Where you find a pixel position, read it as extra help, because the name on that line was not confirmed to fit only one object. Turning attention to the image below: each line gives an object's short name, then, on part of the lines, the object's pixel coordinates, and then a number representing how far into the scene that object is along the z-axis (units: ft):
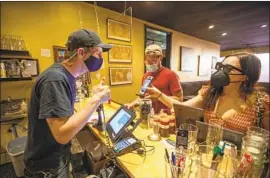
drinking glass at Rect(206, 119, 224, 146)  2.67
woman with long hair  3.22
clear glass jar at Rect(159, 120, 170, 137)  3.46
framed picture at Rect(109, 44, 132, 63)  9.66
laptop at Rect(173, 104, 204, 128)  3.01
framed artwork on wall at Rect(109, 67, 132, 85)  9.71
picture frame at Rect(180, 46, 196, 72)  15.74
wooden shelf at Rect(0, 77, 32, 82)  6.61
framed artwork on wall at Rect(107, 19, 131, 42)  9.41
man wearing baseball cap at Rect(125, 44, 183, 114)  5.77
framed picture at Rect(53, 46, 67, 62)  7.98
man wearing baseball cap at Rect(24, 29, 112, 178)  2.42
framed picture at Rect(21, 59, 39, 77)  7.17
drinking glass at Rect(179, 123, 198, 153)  2.64
